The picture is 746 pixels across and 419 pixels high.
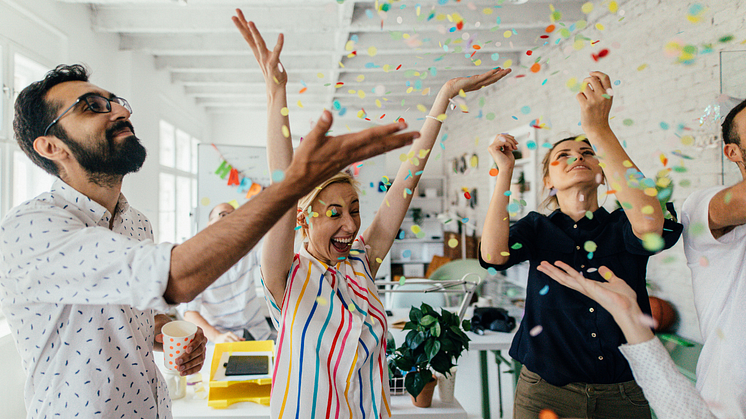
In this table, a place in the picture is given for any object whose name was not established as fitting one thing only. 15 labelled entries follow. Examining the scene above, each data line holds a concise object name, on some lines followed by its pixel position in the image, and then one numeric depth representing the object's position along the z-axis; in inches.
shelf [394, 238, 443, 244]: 301.7
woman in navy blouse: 49.8
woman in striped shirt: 39.0
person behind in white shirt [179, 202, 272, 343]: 112.3
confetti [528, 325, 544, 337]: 54.7
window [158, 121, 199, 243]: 239.1
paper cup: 46.3
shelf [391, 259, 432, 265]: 301.4
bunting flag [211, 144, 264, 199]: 190.4
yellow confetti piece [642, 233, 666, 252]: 46.4
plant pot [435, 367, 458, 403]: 72.1
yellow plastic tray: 68.1
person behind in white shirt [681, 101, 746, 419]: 43.4
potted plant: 67.1
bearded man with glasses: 27.7
